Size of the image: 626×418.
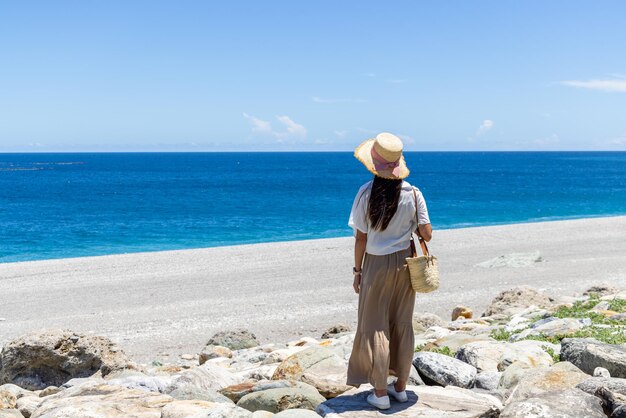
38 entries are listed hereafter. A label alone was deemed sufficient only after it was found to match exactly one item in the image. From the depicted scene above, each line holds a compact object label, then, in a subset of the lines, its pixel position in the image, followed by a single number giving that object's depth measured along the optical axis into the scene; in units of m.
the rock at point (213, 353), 11.00
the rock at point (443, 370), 7.21
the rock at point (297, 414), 5.70
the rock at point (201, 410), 5.62
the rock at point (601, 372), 6.69
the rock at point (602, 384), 5.74
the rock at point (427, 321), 12.67
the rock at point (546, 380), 6.12
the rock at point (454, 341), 9.34
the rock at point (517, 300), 14.16
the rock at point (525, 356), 7.63
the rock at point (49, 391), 8.52
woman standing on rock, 6.00
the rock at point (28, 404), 7.06
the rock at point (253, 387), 6.81
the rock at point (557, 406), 5.30
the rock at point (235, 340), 12.23
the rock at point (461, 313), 14.14
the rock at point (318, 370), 6.83
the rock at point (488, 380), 6.97
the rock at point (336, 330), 12.98
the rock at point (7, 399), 7.34
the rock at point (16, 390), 8.45
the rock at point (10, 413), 6.39
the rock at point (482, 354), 7.81
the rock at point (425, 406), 5.84
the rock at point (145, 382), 7.52
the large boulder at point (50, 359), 9.88
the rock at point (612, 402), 5.41
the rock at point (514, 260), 21.44
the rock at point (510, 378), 6.87
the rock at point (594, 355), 6.80
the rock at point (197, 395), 6.71
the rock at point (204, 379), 7.45
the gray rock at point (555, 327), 9.62
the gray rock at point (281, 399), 6.33
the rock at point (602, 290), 14.82
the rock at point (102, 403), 5.98
